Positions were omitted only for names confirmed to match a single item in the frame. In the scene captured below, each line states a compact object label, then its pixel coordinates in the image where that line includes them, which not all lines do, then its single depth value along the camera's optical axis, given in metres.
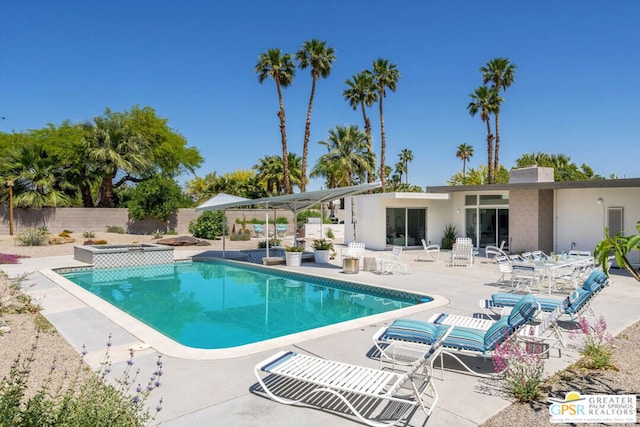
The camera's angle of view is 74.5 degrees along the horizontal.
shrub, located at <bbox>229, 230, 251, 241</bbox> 26.38
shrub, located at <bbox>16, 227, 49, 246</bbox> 21.25
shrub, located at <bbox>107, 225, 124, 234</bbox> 27.47
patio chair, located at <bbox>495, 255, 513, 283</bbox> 10.83
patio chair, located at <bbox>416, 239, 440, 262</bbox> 17.17
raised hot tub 16.98
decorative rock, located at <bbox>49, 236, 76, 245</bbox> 22.48
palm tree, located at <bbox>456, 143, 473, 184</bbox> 60.44
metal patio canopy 14.66
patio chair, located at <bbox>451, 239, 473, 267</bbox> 14.79
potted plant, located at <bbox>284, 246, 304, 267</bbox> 15.88
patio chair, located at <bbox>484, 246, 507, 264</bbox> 15.81
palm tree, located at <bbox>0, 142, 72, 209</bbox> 26.11
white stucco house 15.78
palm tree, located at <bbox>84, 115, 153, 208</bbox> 29.25
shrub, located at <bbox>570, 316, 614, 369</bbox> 5.08
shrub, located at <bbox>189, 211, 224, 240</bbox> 26.20
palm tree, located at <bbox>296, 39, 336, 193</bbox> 32.47
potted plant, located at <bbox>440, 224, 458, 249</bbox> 21.67
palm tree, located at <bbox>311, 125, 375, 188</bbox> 37.38
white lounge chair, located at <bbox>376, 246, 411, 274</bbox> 13.55
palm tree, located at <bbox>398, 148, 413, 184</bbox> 68.31
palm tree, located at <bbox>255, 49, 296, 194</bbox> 31.62
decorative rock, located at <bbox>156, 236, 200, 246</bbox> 23.20
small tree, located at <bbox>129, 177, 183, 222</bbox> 28.05
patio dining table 10.27
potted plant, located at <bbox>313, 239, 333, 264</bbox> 16.42
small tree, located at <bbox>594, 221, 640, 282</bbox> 3.56
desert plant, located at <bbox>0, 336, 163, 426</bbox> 2.63
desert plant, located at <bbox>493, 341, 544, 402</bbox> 4.27
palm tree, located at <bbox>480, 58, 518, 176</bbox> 34.88
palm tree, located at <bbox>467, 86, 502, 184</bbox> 35.22
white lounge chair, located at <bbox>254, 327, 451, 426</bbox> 3.89
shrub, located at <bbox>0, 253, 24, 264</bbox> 16.08
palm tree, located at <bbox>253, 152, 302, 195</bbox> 41.44
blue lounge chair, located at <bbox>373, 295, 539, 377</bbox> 5.03
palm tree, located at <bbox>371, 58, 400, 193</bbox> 34.66
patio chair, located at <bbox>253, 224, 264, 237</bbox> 30.09
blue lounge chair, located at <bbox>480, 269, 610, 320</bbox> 6.60
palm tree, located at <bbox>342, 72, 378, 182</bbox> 35.97
